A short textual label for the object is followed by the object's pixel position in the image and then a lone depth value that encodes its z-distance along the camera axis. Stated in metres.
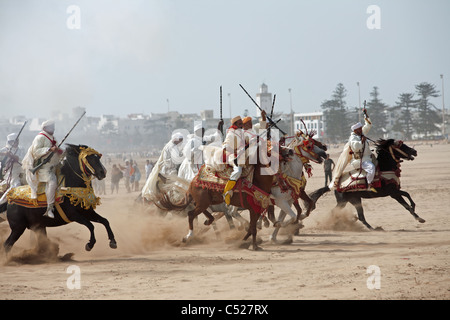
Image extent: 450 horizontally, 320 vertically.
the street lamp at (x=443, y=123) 101.88
